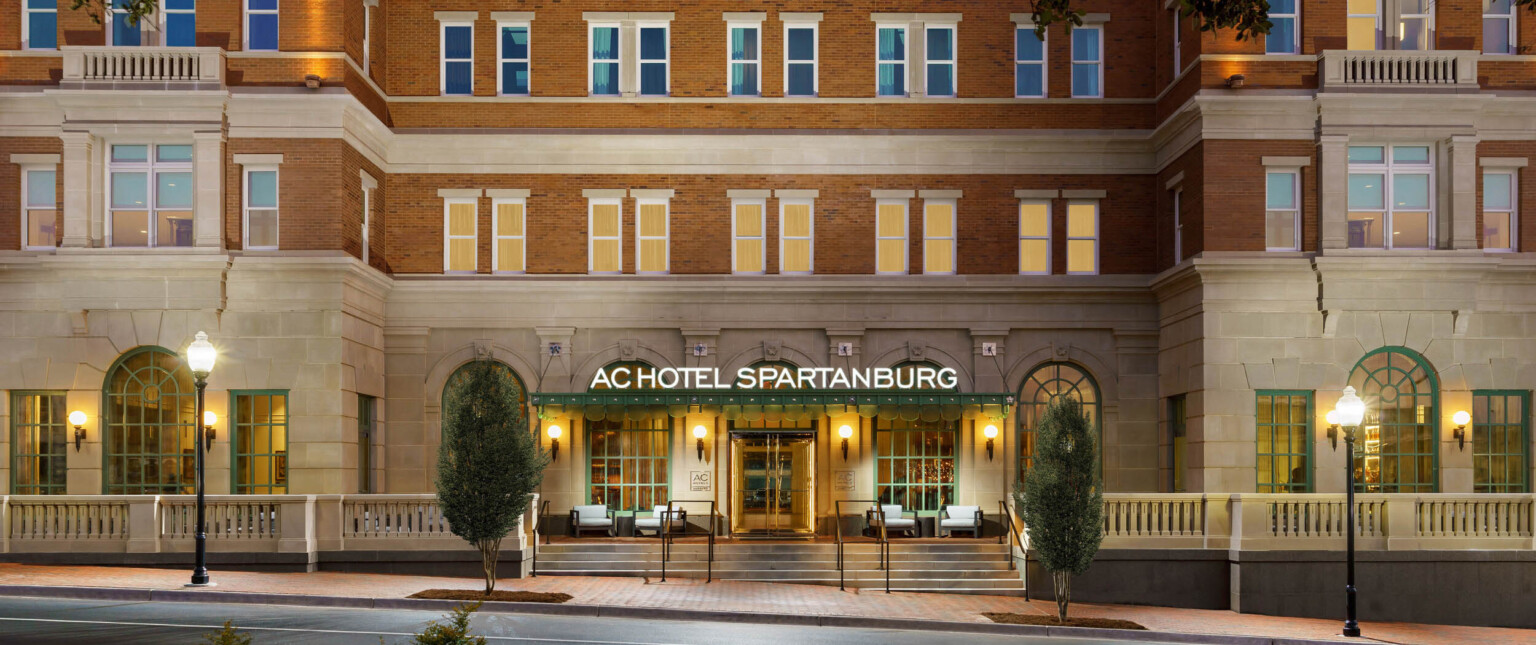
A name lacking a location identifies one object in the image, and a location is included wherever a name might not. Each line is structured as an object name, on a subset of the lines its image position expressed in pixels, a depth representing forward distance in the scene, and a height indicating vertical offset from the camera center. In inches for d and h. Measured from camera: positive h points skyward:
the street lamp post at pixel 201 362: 860.0 +4.0
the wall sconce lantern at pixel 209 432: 1057.5 -49.5
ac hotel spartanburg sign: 1181.1 -9.2
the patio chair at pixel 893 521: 1142.3 -128.4
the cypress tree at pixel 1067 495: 839.1 -77.8
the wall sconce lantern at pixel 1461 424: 1061.1 -43.2
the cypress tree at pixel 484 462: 839.1 -57.8
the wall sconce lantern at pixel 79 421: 1054.4 -40.8
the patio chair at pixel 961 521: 1146.0 -128.4
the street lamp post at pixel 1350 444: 842.2 -47.5
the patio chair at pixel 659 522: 1141.1 -129.4
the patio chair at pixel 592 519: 1144.2 -126.9
